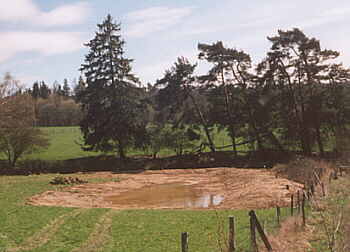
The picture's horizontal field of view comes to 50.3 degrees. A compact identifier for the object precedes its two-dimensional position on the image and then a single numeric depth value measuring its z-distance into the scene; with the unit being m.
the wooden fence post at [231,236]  9.44
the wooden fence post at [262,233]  9.77
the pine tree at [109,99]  40.72
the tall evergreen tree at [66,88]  160.62
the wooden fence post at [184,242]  8.17
